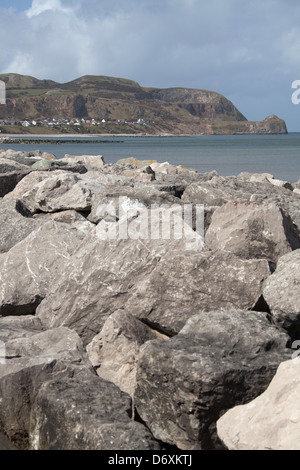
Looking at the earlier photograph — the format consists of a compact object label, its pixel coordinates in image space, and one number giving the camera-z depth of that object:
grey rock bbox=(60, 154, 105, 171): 20.55
